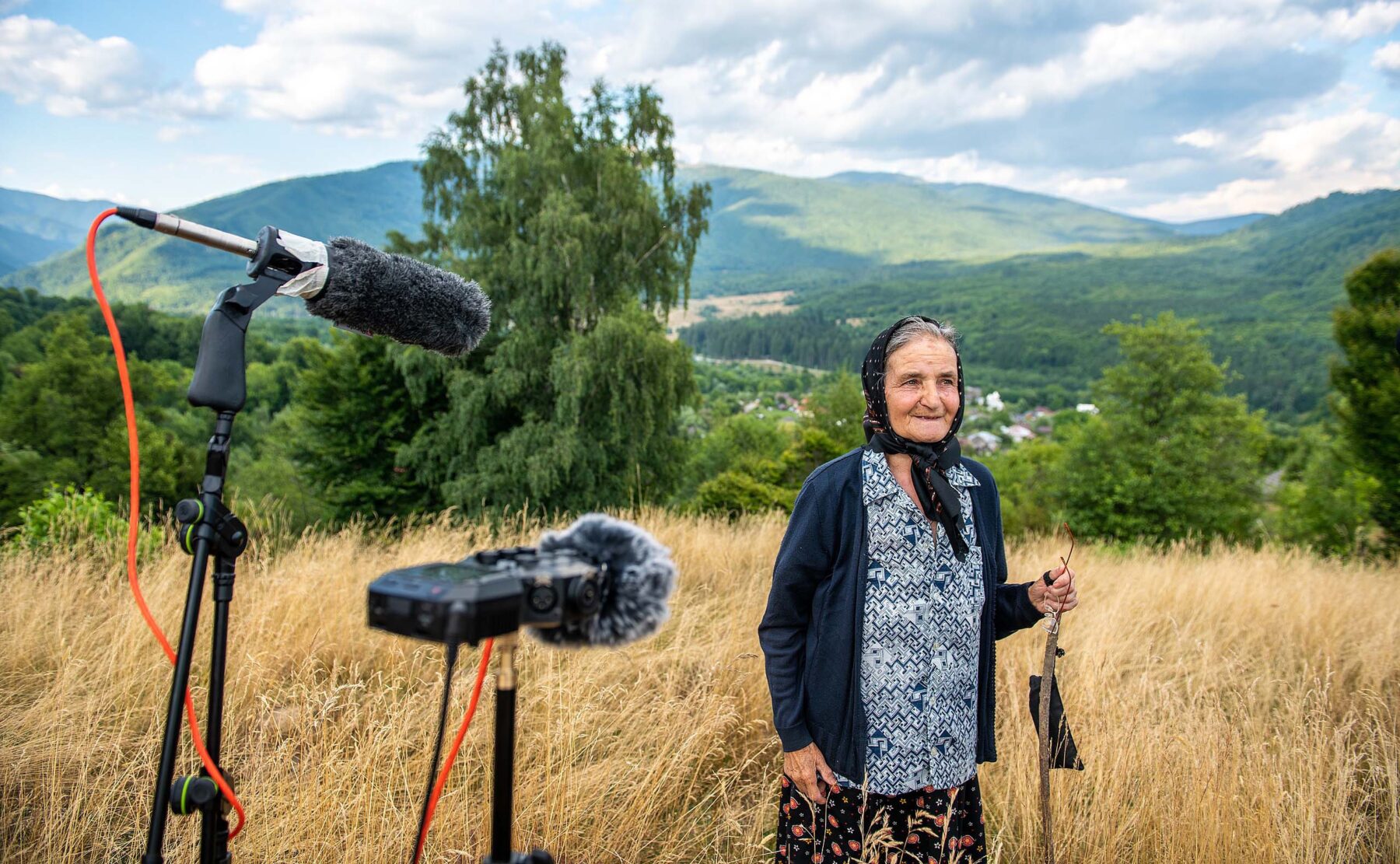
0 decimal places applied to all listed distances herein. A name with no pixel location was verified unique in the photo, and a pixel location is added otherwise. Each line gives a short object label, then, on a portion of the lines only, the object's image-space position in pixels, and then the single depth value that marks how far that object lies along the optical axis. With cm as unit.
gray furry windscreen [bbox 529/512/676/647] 101
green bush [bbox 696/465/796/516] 1739
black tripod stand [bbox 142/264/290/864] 126
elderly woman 190
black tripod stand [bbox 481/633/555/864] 93
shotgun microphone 137
